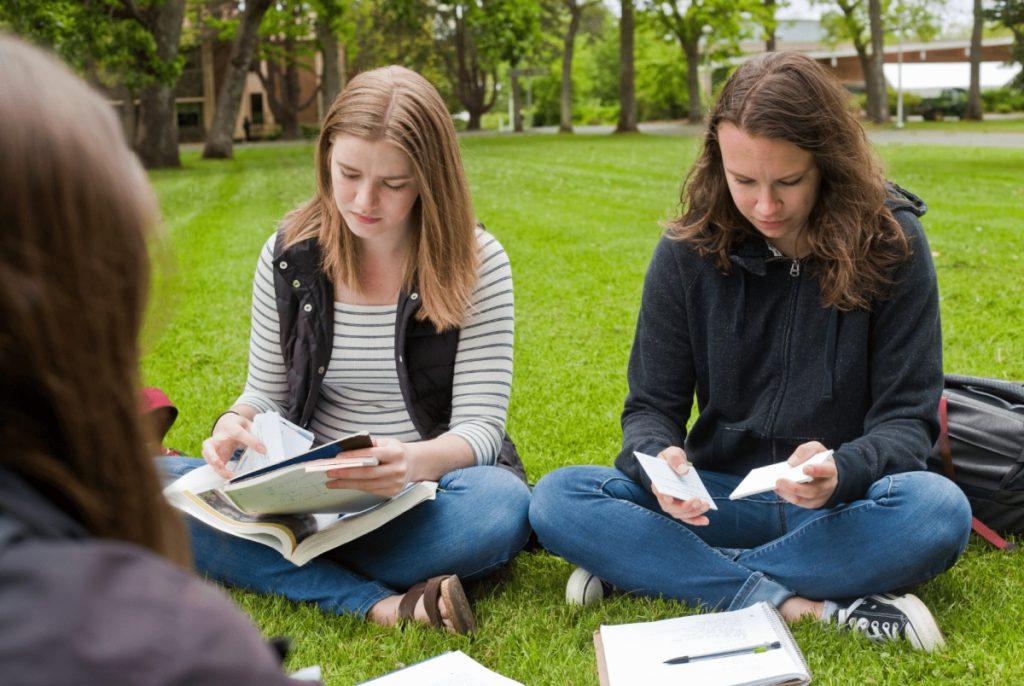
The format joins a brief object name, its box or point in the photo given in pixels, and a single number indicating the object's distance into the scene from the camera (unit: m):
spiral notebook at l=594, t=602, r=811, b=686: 2.44
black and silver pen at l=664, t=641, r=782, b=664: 2.52
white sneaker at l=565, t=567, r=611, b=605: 3.01
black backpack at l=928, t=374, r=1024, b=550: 3.18
